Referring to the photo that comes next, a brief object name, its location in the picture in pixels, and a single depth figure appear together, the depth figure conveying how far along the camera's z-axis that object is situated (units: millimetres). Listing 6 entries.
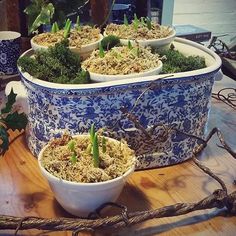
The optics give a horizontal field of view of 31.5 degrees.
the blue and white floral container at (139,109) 649
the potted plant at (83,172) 541
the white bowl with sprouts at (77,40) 779
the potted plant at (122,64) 676
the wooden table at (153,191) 589
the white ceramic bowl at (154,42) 794
